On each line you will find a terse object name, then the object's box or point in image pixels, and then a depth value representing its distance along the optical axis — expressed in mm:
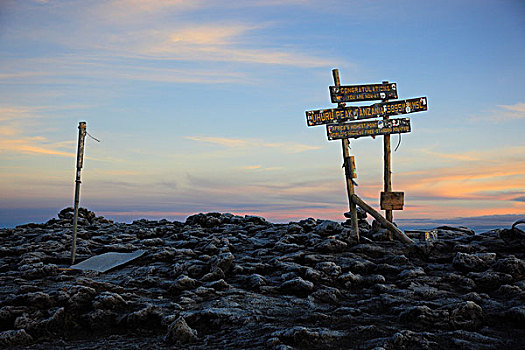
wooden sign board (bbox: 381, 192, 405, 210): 15289
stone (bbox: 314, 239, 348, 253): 13984
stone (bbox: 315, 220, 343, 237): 16172
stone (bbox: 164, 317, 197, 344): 8211
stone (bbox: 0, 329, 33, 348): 8328
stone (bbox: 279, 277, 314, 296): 10703
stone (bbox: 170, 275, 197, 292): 11016
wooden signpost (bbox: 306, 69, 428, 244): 15211
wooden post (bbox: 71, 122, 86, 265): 13898
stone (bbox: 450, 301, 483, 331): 8641
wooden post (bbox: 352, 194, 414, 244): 14508
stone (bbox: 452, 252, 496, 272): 12320
